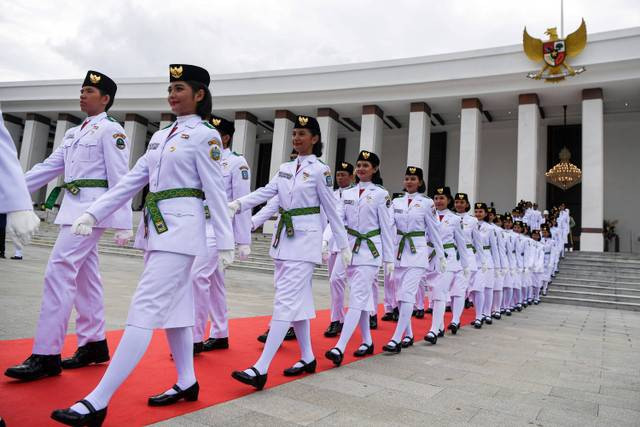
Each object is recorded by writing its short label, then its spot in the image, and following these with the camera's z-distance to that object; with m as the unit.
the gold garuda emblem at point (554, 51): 18.17
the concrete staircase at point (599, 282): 12.06
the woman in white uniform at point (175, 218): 2.41
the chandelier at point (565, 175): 18.67
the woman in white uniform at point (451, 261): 5.68
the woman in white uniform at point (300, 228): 3.29
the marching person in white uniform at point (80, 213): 3.01
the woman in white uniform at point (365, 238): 4.18
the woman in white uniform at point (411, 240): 4.85
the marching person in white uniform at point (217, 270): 3.95
